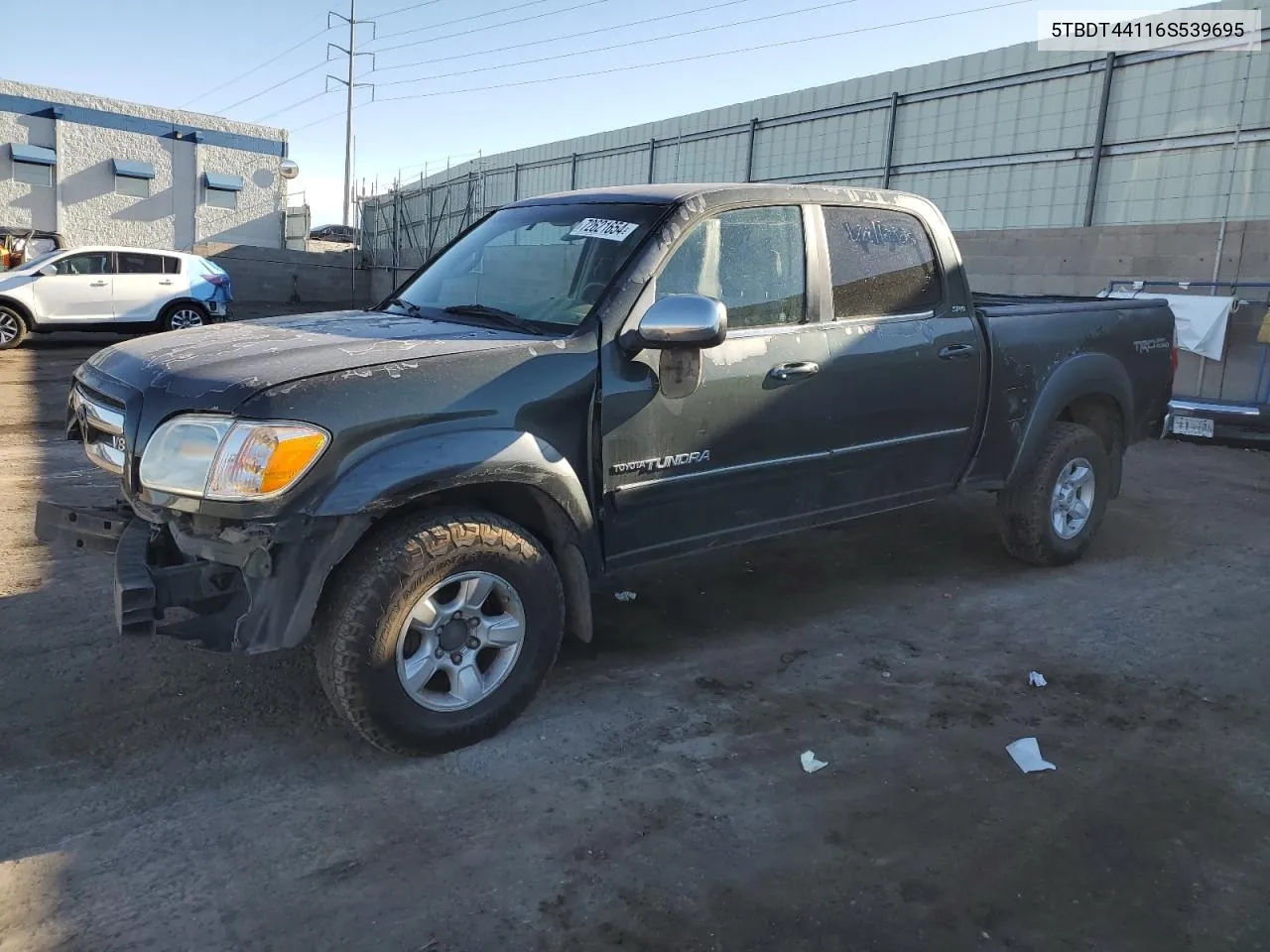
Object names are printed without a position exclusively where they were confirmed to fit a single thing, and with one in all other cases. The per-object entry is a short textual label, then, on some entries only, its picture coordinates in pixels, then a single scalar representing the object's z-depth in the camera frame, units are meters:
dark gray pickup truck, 2.93
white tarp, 9.64
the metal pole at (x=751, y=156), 16.94
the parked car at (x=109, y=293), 15.01
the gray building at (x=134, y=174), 27.11
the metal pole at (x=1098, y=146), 11.38
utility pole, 47.06
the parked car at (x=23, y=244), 18.41
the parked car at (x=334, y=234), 44.31
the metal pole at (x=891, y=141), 14.17
